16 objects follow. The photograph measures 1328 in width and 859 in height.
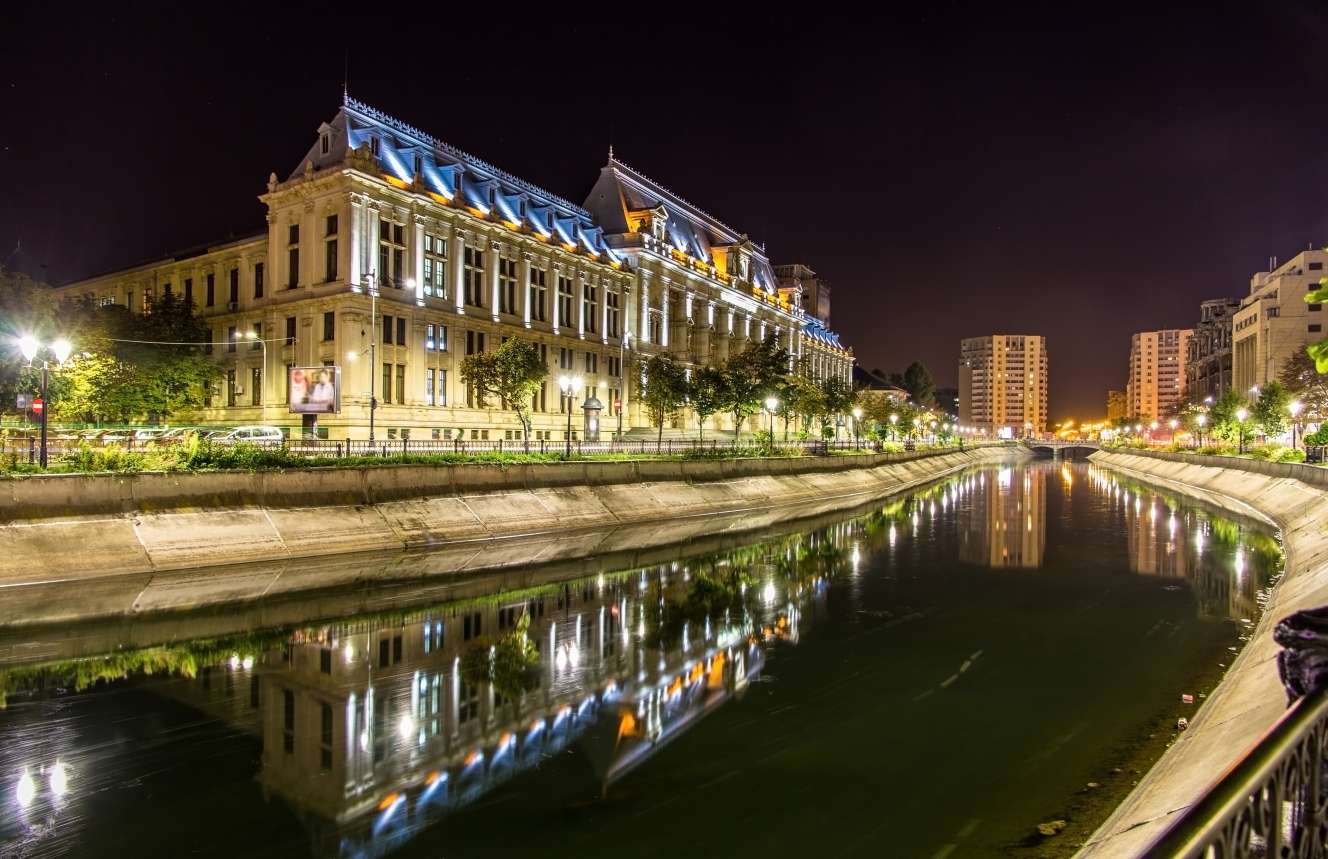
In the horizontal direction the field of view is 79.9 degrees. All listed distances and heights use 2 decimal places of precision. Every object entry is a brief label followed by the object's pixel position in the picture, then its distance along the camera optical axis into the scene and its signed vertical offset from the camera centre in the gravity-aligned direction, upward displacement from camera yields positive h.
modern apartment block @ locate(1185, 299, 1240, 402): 157.12 +17.55
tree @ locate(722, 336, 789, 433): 72.44 +5.03
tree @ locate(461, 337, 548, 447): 53.34 +4.13
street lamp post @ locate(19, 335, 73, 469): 25.33 +2.69
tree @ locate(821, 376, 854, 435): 94.62 +4.26
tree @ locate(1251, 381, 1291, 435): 76.25 +2.36
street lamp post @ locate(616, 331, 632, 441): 81.00 +6.40
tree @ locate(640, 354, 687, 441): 71.94 +4.17
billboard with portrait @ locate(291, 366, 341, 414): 42.59 +2.25
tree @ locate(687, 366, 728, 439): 71.56 +3.70
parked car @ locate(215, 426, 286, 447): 42.88 -0.14
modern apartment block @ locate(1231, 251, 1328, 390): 118.62 +17.81
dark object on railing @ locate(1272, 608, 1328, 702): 5.70 -1.62
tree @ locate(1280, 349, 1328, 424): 76.38 +4.99
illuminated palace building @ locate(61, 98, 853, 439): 53.09 +11.67
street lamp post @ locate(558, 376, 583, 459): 48.41 +3.13
